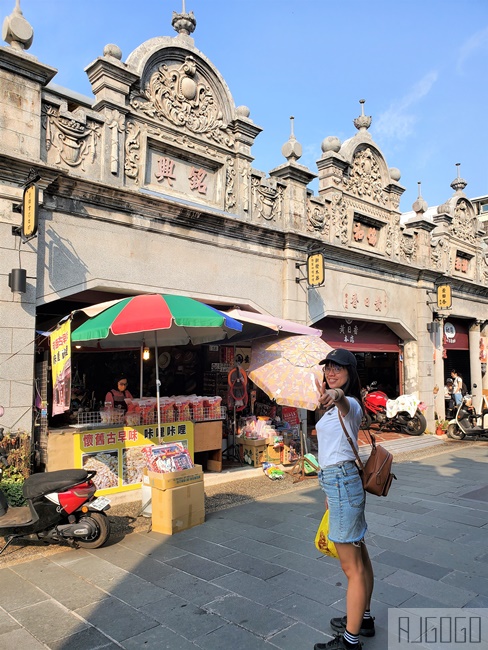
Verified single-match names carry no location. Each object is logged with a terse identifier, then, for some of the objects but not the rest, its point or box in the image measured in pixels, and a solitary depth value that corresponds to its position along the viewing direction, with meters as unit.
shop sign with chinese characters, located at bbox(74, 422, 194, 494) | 7.17
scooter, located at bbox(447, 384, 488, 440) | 14.06
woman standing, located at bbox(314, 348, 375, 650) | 3.12
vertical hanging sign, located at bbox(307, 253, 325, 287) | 10.93
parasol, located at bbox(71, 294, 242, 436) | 6.05
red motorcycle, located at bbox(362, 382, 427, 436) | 14.15
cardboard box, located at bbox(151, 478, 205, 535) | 5.90
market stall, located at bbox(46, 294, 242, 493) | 6.29
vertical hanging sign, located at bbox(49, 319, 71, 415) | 6.53
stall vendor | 8.38
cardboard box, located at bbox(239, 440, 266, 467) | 9.45
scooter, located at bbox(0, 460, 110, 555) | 5.21
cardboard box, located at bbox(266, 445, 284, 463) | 9.55
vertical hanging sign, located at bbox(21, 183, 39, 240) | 6.63
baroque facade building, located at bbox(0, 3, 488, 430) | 7.01
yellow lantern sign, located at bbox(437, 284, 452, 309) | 15.72
